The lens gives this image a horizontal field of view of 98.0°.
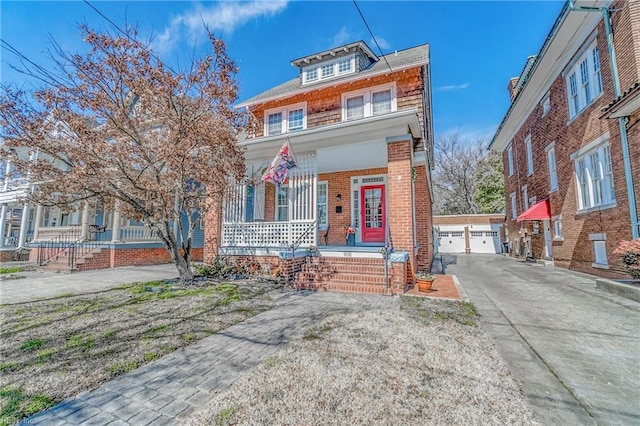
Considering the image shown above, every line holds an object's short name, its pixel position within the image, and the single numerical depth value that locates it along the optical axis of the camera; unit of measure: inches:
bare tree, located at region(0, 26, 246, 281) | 234.7
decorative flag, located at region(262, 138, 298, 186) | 307.2
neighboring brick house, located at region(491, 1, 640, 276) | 294.5
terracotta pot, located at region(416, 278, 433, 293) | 257.0
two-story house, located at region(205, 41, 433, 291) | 297.4
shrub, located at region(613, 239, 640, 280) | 246.1
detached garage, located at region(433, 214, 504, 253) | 908.6
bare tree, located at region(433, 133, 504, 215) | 1186.9
